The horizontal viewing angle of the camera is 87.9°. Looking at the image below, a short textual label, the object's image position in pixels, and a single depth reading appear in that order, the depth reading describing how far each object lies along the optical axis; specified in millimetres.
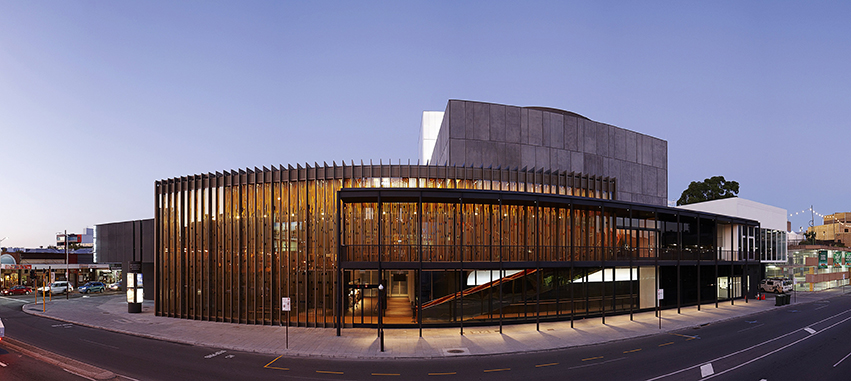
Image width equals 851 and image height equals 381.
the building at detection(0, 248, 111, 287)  68812
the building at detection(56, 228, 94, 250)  151812
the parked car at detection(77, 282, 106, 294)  55281
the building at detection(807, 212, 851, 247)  124488
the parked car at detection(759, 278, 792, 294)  48738
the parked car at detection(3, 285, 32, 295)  56906
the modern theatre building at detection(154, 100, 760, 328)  26203
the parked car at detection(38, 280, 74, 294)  56156
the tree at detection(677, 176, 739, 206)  86500
